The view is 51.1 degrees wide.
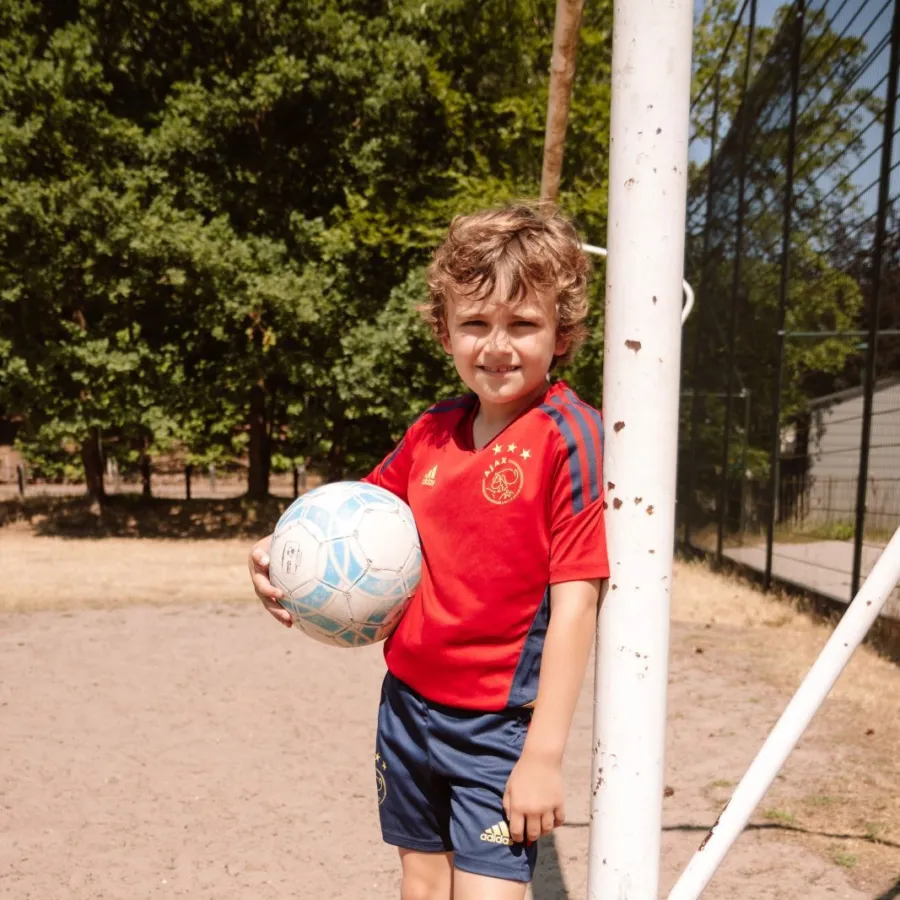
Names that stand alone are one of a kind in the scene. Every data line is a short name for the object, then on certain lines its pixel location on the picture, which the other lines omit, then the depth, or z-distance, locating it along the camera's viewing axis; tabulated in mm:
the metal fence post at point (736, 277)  10102
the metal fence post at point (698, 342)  11555
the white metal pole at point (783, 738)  1693
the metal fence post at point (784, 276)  8531
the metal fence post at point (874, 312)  6709
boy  1780
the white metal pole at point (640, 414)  1636
